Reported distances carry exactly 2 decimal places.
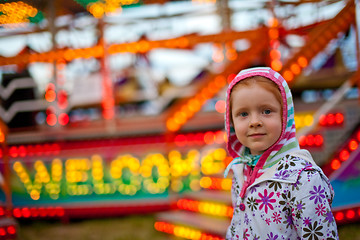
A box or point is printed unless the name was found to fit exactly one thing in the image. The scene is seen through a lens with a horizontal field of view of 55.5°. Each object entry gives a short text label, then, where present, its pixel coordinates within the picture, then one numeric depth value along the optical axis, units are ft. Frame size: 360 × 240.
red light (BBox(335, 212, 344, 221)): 12.14
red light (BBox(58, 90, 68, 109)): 22.88
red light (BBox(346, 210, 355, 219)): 12.35
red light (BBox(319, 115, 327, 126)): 13.68
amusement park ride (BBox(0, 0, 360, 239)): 13.10
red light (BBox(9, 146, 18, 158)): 18.17
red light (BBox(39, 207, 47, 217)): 17.83
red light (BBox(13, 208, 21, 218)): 17.95
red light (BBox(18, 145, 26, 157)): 18.15
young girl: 4.21
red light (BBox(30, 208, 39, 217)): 17.88
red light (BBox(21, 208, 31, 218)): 17.89
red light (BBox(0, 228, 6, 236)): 12.53
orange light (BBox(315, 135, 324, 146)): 13.66
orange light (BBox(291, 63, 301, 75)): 13.33
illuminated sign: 16.93
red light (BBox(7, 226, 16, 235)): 12.71
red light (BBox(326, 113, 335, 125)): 13.79
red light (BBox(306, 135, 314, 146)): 13.59
